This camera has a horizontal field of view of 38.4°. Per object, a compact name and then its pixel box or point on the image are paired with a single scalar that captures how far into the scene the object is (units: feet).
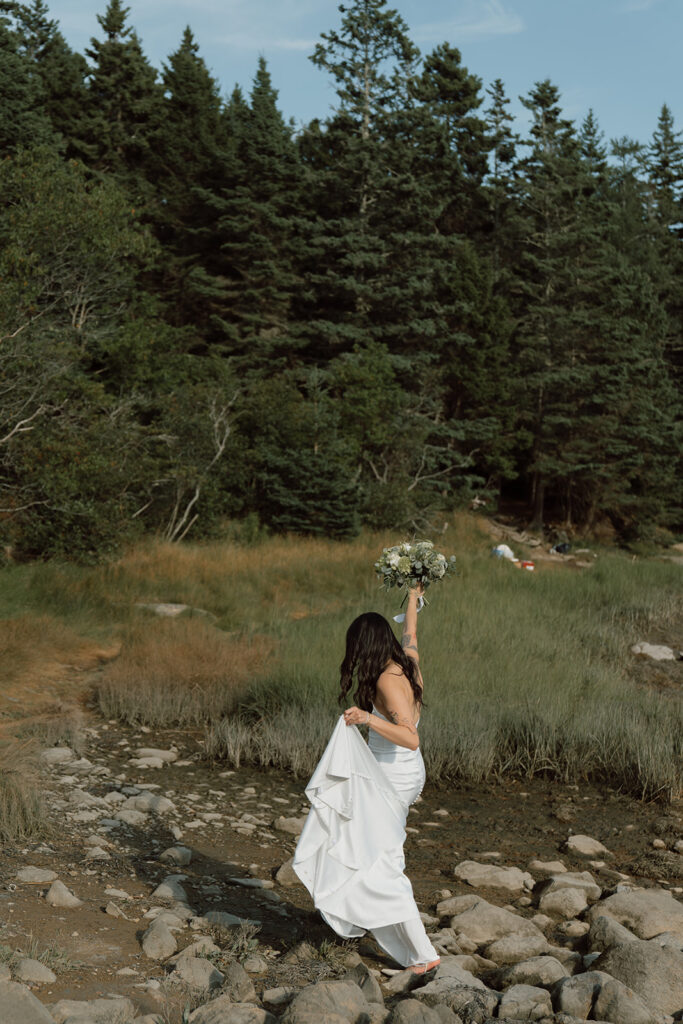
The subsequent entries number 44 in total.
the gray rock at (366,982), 13.76
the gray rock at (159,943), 14.88
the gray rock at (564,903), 19.49
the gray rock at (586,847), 23.35
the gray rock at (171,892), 17.72
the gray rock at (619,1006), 13.12
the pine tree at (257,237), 100.53
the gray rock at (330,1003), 11.97
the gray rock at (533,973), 15.19
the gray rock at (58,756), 26.48
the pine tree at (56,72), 106.73
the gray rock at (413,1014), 12.15
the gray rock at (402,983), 14.69
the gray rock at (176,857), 20.12
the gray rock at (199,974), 13.87
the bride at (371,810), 14.23
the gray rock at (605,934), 16.83
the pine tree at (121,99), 108.47
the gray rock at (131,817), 22.25
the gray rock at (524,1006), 13.17
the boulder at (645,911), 18.11
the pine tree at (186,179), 106.73
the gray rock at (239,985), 13.47
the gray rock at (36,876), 17.31
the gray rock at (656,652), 44.29
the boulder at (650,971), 14.47
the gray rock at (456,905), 18.92
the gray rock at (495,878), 20.85
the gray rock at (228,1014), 11.80
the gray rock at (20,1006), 11.40
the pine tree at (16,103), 81.10
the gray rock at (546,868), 21.80
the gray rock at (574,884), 20.18
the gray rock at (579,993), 13.64
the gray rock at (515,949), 16.80
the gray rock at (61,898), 16.39
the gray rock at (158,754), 28.07
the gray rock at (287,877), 19.98
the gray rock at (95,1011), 11.80
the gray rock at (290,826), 23.31
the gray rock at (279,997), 13.62
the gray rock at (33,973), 13.23
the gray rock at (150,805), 23.35
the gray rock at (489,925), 17.75
